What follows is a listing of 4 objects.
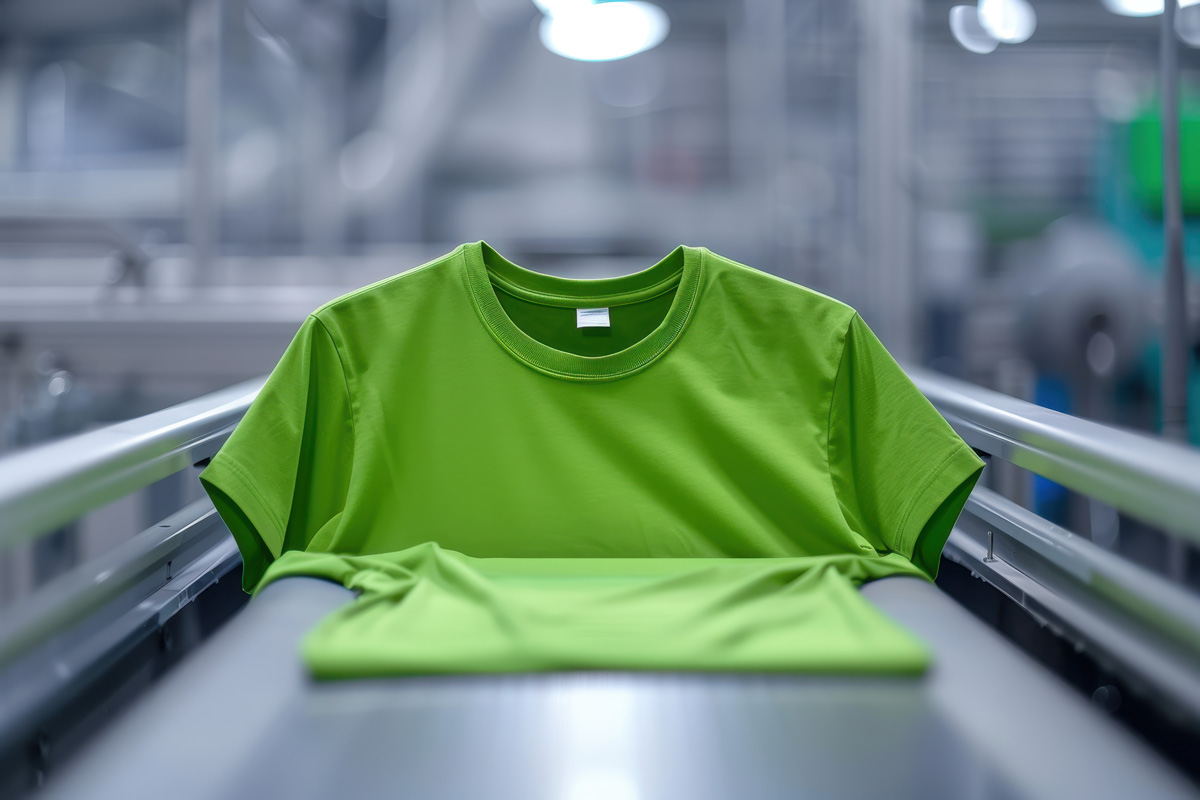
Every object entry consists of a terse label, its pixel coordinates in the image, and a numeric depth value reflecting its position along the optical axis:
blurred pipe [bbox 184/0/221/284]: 2.07
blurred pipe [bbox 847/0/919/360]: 1.69
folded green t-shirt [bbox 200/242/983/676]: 0.93
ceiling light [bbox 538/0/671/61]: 2.72
